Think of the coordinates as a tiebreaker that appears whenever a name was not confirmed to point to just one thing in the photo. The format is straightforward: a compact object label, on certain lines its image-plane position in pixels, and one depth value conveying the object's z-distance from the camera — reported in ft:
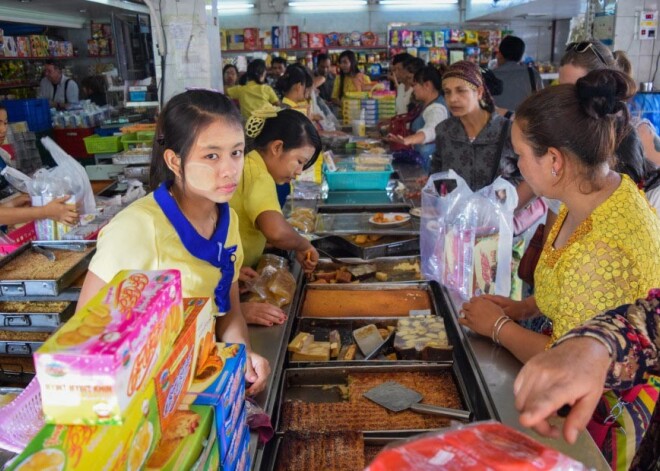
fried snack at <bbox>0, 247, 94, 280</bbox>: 9.58
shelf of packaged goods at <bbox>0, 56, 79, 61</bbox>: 29.01
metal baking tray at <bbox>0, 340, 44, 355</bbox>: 9.09
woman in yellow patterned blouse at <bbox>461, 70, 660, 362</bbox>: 5.32
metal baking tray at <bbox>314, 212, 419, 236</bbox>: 11.69
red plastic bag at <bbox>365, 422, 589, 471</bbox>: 2.36
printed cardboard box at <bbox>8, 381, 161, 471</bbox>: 2.66
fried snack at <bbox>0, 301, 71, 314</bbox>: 9.26
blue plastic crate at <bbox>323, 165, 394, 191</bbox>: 15.87
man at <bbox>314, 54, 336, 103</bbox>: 33.55
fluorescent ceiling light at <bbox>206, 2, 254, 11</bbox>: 43.27
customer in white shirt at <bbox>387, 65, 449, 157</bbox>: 17.97
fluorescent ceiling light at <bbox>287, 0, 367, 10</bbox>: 42.88
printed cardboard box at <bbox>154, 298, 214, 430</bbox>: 3.27
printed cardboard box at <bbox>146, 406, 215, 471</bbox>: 3.20
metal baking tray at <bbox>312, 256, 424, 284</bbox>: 9.71
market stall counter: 4.76
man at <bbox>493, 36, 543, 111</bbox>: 20.42
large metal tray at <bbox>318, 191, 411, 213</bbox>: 13.80
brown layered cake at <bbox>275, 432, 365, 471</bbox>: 5.24
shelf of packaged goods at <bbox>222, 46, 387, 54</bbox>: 41.78
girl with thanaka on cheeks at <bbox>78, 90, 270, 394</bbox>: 5.31
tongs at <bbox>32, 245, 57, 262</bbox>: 10.39
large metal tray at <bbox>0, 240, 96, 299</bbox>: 9.25
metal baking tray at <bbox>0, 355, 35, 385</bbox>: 9.46
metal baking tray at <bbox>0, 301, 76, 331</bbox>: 9.19
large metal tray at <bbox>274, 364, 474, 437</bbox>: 6.54
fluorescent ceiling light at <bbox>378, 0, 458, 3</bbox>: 42.65
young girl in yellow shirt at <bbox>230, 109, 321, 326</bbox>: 8.54
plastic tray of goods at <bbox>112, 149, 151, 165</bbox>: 17.48
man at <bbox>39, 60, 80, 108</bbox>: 31.99
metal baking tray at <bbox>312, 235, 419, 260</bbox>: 10.61
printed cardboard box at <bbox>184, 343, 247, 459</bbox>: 3.59
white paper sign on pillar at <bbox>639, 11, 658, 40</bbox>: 22.02
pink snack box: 2.64
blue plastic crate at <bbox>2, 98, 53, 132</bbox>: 26.35
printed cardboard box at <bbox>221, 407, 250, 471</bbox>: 3.81
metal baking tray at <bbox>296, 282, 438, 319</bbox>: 8.36
